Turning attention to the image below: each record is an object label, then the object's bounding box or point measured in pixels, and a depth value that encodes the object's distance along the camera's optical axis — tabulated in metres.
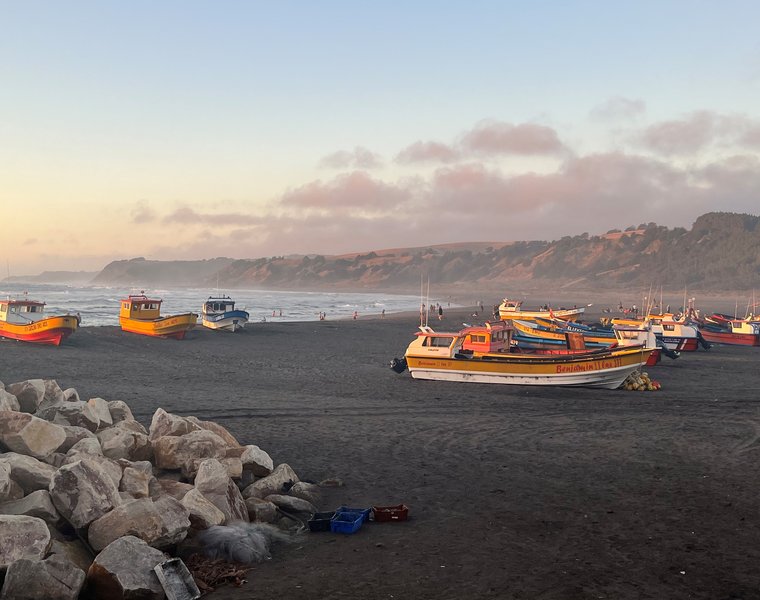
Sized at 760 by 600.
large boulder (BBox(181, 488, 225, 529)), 9.39
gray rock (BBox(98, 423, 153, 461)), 11.53
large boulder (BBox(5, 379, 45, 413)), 13.55
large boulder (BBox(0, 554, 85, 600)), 7.36
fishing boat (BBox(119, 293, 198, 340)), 41.41
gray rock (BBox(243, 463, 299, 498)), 11.44
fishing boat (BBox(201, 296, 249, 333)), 46.62
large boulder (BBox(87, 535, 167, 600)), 7.63
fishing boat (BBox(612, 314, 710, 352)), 40.00
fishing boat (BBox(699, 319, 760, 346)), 45.44
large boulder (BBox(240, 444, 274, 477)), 12.16
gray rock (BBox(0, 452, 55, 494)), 9.53
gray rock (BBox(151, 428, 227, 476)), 11.66
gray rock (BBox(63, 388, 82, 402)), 14.81
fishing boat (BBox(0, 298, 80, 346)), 35.56
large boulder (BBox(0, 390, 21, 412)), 12.34
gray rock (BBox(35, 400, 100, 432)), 12.57
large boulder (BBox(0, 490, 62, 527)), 8.70
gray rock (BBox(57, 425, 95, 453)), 11.27
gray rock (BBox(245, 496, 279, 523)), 10.52
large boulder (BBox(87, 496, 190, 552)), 8.56
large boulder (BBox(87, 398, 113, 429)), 12.97
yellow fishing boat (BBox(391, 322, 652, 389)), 24.56
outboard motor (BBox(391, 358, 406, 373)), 27.39
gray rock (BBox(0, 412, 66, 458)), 10.57
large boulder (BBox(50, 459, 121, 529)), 8.76
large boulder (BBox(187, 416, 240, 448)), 13.43
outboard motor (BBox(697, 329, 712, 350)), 40.16
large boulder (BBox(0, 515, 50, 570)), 7.73
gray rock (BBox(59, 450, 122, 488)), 9.58
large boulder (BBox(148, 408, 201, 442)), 12.80
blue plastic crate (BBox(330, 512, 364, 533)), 10.11
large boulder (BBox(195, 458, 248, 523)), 10.08
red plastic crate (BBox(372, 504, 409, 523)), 10.63
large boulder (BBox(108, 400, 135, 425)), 13.99
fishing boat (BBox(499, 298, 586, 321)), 57.81
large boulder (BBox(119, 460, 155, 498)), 9.91
